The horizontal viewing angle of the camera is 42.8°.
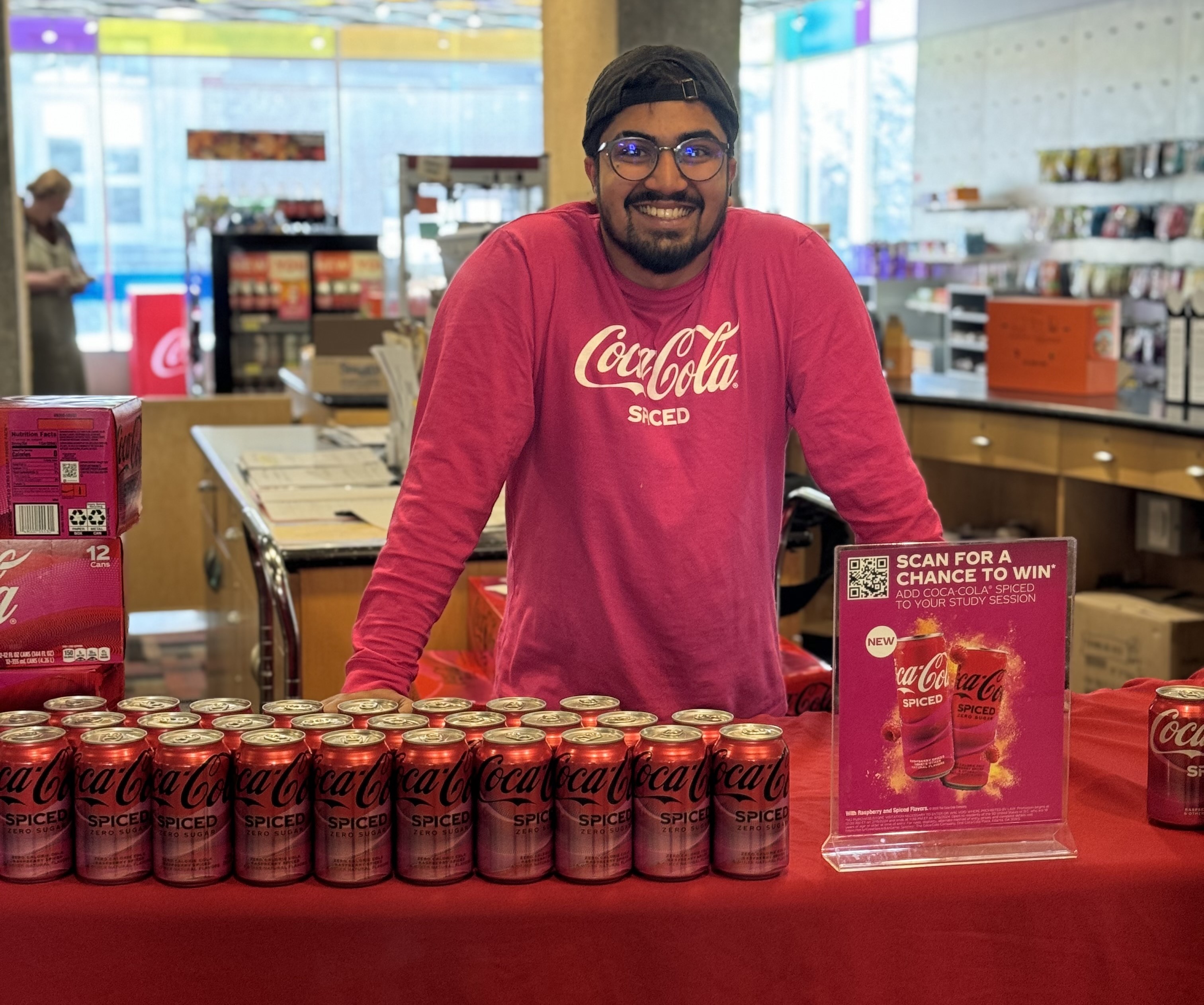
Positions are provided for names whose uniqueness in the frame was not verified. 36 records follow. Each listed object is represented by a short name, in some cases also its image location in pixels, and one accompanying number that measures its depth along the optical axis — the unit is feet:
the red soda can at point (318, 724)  4.99
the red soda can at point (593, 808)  4.73
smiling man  6.48
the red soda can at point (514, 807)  4.73
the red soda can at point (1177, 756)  5.30
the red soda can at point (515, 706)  5.39
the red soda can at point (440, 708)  5.46
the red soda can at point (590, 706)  5.46
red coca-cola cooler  41.11
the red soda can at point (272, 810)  4.69
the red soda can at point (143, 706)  5.53
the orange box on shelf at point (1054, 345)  19.54
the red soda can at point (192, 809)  4.70
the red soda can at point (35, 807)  4.73
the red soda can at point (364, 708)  5.34
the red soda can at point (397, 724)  4.99
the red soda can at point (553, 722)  5.06
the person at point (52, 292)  29.30
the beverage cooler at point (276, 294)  29.81
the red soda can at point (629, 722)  5.09
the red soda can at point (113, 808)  4.71
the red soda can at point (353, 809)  4.68
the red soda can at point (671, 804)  4.75
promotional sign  4.99
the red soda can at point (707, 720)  5.05
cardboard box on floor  16.63
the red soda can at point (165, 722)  5.13
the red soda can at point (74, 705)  5.57
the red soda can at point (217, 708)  5.48
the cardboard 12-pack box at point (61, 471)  6.10
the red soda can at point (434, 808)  4.70
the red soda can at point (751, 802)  4.80
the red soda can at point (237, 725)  5.05
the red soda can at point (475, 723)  5.07
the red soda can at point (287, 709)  5.29
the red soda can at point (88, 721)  5.16
